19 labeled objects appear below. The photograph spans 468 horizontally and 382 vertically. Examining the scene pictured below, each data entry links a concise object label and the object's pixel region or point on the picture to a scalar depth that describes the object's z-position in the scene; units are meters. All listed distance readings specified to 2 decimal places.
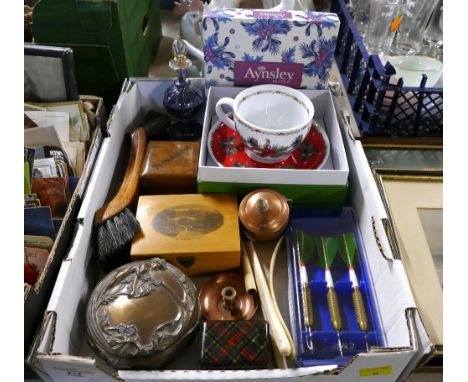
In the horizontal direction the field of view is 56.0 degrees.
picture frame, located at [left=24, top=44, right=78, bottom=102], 0.73
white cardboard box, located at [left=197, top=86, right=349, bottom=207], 0.69
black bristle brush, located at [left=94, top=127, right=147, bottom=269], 0.65
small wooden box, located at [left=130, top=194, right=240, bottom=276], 0.64
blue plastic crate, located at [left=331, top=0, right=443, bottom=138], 0.79
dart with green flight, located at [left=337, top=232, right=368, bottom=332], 0.61
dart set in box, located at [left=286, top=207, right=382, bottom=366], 0.59
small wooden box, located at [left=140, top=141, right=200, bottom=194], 0.73
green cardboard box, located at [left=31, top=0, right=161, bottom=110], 0.79
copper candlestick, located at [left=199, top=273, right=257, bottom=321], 0.62
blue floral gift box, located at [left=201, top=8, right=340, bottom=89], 0.74
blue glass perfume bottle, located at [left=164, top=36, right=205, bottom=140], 0.78
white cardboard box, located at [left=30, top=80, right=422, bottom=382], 0.51
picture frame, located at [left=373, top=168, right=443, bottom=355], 0.62
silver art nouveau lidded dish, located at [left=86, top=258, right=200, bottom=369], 0.53
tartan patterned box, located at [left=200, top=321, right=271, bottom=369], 0.55
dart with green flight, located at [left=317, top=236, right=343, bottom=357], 0.60
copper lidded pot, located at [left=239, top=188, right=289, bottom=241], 0.66
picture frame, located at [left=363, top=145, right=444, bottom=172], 0.83
